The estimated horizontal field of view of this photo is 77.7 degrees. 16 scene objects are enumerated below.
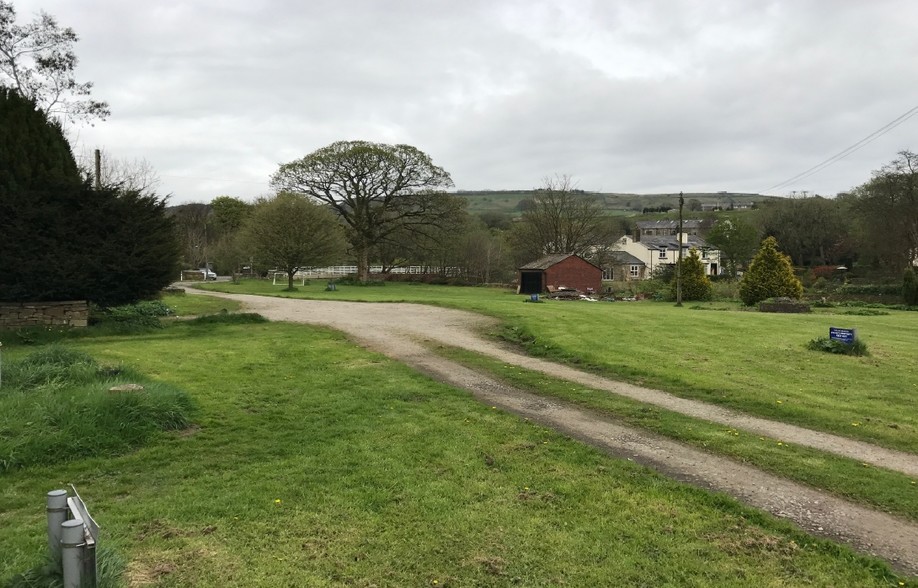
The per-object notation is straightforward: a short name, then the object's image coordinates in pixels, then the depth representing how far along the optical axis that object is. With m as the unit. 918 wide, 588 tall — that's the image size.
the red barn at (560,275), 48.28
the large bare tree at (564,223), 64.12
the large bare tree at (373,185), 51.06
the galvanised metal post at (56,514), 3.15
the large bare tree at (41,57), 24.00
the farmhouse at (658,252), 80.94
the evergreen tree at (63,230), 15.98
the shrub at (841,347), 14.60
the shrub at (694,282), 43.84
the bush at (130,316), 17.86
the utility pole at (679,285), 38.44
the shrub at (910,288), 40.62
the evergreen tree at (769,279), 37.84
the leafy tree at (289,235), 41.94
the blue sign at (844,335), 14.62
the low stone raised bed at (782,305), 32.09
